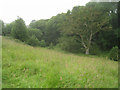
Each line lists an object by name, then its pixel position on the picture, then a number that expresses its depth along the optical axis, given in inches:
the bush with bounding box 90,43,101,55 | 684.3
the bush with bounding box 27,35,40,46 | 693.6
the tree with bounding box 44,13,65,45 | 1212.5
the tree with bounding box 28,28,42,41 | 1032.9
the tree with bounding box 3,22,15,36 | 1073.9
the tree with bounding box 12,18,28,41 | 728.3
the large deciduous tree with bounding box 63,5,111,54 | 622.2
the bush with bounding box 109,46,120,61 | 393.4
